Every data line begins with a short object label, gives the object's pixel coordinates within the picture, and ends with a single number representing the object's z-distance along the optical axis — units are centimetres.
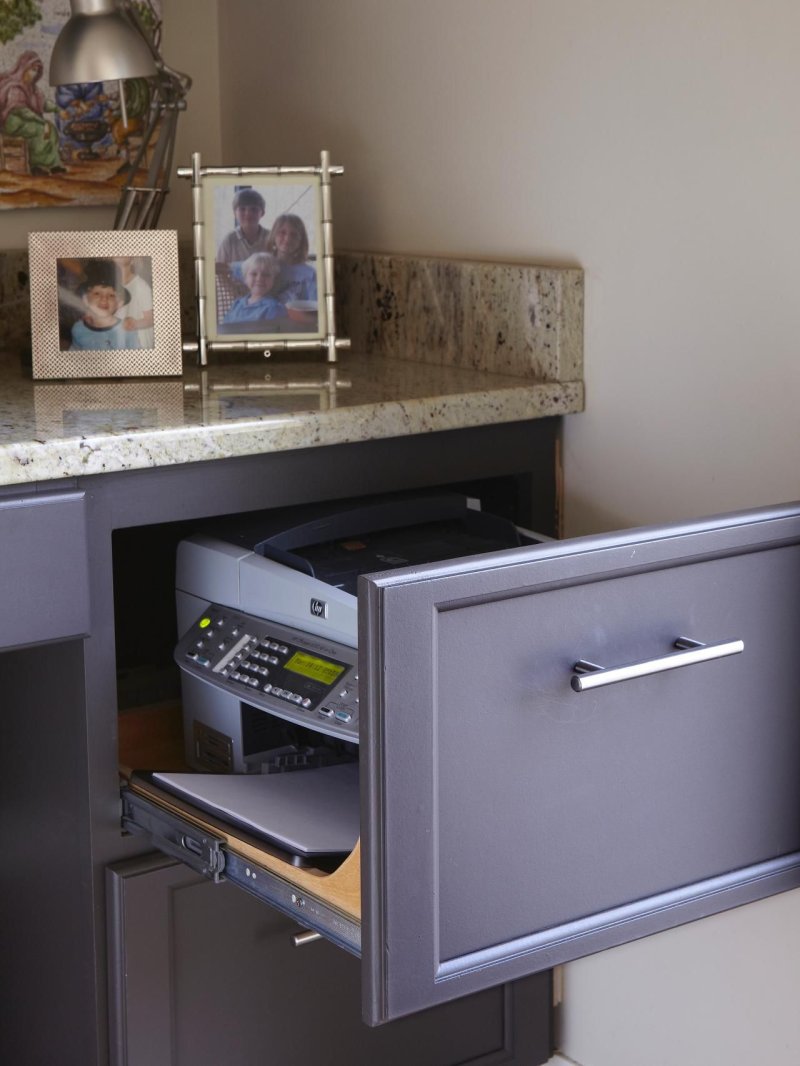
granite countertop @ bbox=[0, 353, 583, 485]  199
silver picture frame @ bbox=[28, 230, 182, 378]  229
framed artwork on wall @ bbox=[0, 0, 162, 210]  251
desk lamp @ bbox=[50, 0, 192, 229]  226
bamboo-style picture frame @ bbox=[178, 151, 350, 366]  236
